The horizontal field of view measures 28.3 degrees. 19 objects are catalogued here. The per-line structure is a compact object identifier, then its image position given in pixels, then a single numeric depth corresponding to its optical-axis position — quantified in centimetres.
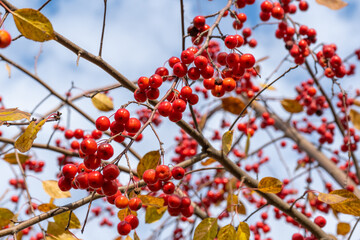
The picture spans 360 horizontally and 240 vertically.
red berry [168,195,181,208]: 63
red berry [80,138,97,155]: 53
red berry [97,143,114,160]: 54
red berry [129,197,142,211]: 57
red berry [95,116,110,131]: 56
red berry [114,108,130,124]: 55
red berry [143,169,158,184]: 57
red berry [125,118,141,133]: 56
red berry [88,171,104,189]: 54
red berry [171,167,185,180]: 60
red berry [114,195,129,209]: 56
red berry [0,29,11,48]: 51
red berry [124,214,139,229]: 58
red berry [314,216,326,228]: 73
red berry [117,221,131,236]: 57
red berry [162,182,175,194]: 60
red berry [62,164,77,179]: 56
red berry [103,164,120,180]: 53
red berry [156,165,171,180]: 57
